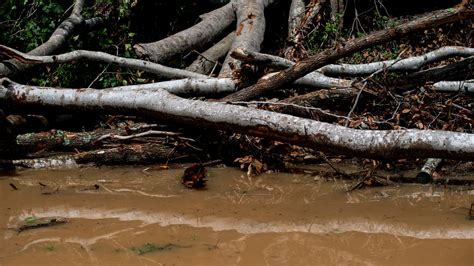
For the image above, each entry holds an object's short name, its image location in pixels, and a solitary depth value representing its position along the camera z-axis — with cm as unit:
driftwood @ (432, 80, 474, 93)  536
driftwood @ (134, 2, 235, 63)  645
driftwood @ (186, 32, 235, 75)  712
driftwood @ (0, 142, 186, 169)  520
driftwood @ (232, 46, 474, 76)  557
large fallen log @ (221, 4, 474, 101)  507
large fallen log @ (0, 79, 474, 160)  385
